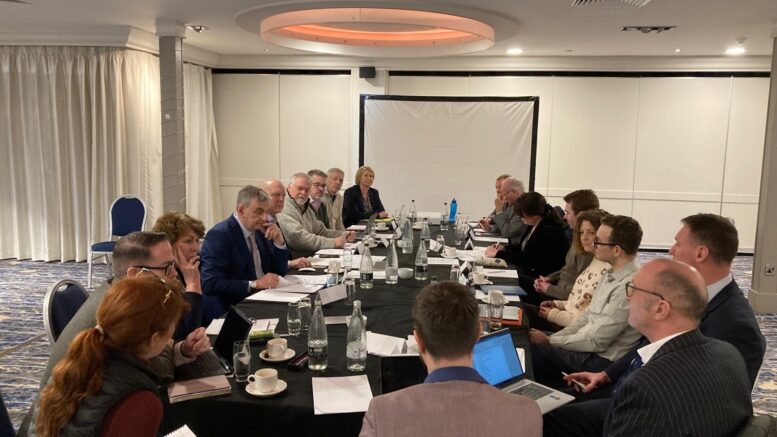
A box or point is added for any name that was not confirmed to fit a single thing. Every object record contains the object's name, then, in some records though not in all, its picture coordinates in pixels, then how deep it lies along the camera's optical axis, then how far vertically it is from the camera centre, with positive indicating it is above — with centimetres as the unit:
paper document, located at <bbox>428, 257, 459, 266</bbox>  433 -75
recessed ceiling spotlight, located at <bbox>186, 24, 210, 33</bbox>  632 +138
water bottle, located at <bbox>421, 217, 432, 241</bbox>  513 -65
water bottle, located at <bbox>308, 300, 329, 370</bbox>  222 -71
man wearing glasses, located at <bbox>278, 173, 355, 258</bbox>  499 -59
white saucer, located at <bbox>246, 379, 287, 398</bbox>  196 -79
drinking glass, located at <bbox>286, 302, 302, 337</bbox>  259 -72
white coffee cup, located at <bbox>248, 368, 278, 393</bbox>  198 -75
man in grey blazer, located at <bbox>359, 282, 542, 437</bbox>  135 -56
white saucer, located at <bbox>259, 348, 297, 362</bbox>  225 -77
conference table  190 -83
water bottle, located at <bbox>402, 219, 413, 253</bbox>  478 -65
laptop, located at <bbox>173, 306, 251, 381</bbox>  212 -75
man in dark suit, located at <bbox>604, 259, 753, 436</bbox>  155 -58
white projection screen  857 +19
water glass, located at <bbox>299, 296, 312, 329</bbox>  262 -69
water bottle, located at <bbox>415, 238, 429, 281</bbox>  383 -69
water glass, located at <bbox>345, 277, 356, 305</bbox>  309 -70
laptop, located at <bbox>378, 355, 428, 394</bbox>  201 -74
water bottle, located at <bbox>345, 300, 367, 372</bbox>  223 -72
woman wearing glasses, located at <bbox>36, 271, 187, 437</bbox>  147 -55
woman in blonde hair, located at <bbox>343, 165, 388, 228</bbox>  689 -49
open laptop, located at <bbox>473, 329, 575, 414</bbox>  210 -77
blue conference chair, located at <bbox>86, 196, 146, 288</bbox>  614 -65
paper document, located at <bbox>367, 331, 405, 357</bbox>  240 -78
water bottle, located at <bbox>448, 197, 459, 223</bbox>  723 -64
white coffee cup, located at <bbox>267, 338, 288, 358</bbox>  227 -73
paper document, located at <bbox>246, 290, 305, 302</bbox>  315 -76
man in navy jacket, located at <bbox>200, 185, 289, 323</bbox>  342 -61
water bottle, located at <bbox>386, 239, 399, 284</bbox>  366 -68
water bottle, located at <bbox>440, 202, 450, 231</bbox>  623 -65
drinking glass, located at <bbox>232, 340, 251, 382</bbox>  208 -72
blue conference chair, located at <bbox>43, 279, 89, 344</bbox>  244 -65
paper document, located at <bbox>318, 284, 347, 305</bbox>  301 -70
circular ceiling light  614 +130
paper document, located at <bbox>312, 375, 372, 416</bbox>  191 -80
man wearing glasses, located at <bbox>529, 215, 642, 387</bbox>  271 -76
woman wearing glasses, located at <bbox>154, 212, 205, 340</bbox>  260 -45
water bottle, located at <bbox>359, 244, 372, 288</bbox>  352 -68
